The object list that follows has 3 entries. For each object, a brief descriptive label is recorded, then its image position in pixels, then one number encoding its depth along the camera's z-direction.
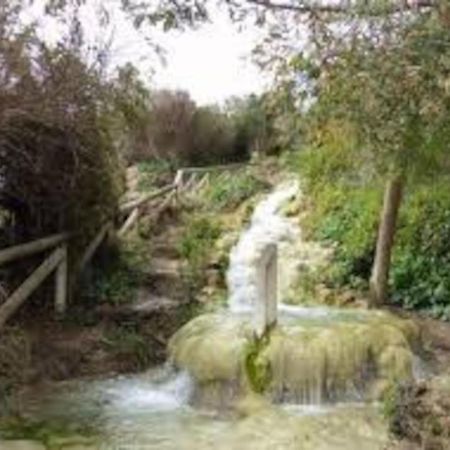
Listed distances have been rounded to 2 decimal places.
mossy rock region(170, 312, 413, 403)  9.34
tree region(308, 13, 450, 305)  5.04
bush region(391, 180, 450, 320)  12.66
